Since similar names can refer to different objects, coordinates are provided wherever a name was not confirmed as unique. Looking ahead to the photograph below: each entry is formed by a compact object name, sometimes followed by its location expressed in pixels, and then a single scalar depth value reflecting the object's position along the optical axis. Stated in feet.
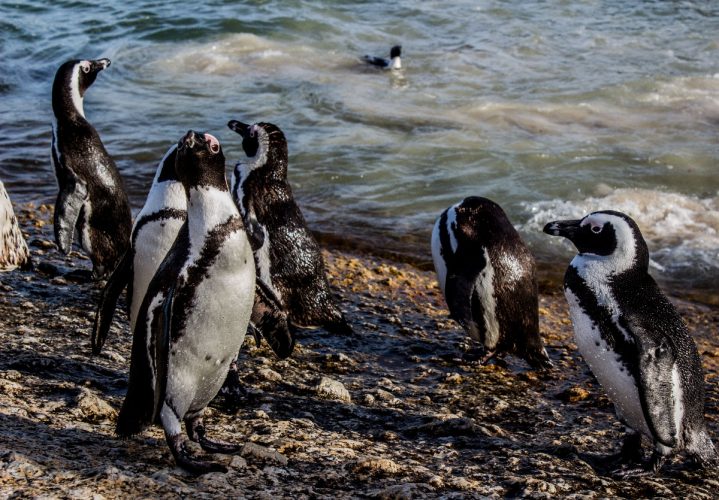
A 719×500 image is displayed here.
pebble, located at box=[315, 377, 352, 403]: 14.19
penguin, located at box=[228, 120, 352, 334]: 17.65
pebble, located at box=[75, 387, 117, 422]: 12.07
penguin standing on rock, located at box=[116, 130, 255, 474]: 11.25
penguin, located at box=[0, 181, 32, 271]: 17.06
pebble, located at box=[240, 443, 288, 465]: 11.38
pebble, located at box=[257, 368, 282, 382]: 14.78
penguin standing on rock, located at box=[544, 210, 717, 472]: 12.57
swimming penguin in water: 46.29
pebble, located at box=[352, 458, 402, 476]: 11.39
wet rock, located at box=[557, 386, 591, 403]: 15.37
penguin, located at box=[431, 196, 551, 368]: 17.08
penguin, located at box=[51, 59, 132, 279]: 19.77
